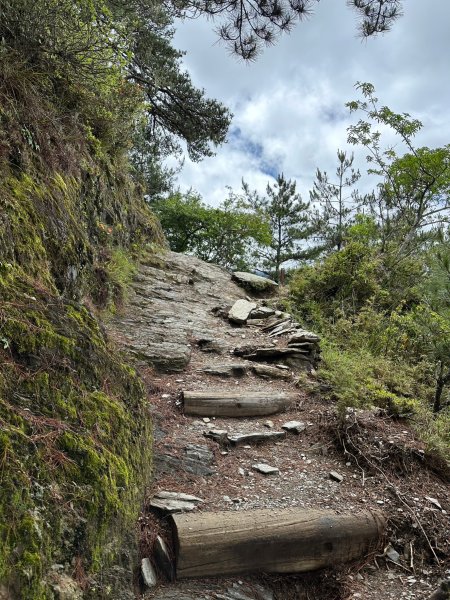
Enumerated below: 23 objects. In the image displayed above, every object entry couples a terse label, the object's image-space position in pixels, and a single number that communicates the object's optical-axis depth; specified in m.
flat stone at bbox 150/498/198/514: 2.91
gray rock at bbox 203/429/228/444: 4.21
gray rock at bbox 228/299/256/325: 8.73
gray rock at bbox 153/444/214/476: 3.54
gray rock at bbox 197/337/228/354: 6.97
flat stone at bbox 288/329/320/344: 7.04
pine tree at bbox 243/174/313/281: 22.27
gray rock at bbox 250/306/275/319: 9.15
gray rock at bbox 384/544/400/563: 3.13
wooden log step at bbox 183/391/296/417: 4.72
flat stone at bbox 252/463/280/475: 3.80
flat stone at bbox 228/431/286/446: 4.24
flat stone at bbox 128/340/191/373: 5.68
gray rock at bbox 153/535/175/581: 2.53
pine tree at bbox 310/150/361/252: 19.94
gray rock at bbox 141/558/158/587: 2.42
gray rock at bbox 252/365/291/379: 6.20
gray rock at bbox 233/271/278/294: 12.11
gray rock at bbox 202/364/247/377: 5.92
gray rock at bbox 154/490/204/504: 3.09
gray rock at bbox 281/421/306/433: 4.59
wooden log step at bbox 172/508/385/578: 2.62
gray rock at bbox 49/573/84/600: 1.82
